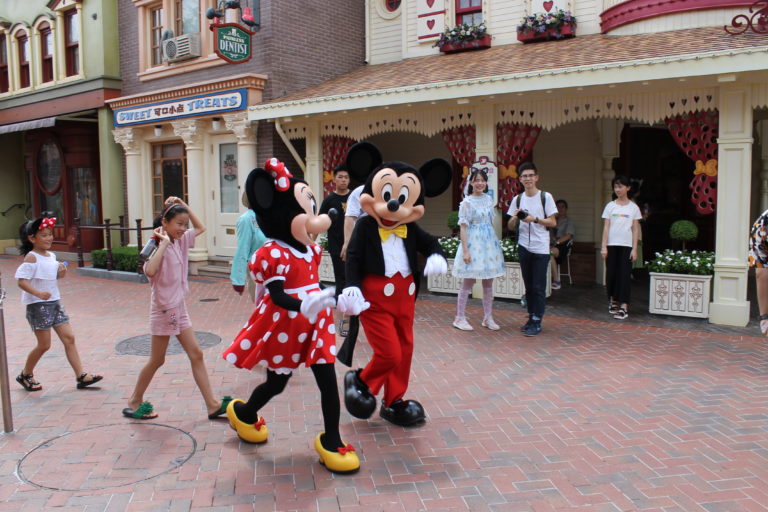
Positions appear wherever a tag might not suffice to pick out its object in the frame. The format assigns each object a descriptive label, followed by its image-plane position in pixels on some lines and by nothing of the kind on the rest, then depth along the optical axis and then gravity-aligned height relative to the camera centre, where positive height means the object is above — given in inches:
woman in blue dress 279.0 -22.7
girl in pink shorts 173.9 -27.9
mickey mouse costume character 164.9 -18.9
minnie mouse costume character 145.4 -25.9
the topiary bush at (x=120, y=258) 490.9 -42.8
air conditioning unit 489.7 +123.3
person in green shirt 220.5 -13.3
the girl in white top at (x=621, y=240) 292.5 -19.3
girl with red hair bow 196.1 -29.0
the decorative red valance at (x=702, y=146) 291.0 +24.1
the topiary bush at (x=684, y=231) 321.7 -16.9
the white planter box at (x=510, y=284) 345.7 -46.6
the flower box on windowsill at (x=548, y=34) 405.4 +108.6
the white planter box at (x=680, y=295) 289.7 -45.2
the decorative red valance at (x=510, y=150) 346.6 +27.7
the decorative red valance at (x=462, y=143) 363.6 +33.7
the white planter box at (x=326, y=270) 424.5 -46.2
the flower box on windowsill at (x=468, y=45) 440.1 +110.5
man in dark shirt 253.1 -9.0
